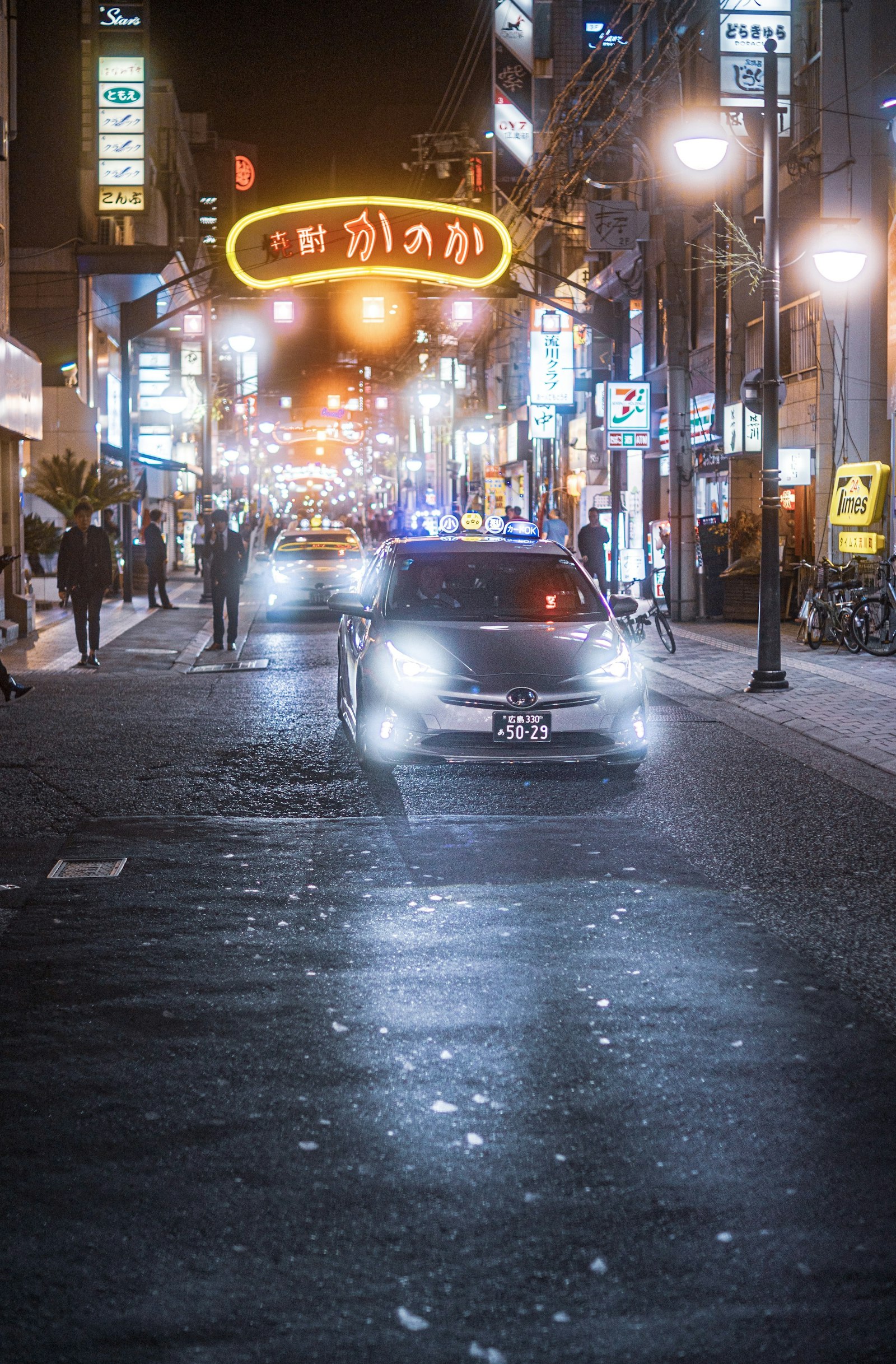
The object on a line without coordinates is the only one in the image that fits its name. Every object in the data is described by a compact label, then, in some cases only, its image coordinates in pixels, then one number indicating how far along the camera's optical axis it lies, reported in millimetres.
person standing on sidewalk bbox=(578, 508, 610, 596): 28547
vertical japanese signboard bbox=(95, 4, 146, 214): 39125
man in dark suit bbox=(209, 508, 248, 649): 23172
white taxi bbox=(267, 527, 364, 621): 30578
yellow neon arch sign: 28969
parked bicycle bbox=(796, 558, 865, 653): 21844
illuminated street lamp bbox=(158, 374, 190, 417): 52531
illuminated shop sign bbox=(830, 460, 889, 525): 23828
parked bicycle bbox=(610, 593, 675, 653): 19609
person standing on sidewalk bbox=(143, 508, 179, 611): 32844
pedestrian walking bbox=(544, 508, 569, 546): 32344
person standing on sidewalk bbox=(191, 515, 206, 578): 44219
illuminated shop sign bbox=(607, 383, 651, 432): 31047
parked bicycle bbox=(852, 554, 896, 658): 21344
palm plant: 34250
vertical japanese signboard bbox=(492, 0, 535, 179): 56531
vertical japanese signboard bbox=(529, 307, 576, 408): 48062
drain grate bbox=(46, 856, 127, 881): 8125
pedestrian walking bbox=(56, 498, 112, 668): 20375
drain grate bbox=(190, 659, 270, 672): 20219
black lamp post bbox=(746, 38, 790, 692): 16750
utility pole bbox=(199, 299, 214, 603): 39656
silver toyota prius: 10492
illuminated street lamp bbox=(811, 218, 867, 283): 18609
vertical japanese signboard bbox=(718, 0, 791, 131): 25078
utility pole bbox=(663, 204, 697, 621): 26484
